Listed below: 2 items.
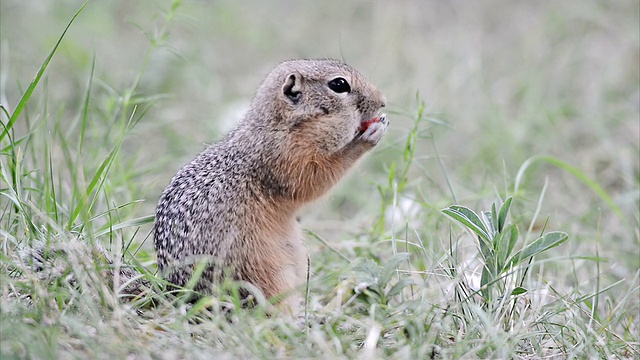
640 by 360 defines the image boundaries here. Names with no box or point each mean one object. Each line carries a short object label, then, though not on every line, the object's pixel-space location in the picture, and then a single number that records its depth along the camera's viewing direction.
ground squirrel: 6.03
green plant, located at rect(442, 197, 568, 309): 5.72
